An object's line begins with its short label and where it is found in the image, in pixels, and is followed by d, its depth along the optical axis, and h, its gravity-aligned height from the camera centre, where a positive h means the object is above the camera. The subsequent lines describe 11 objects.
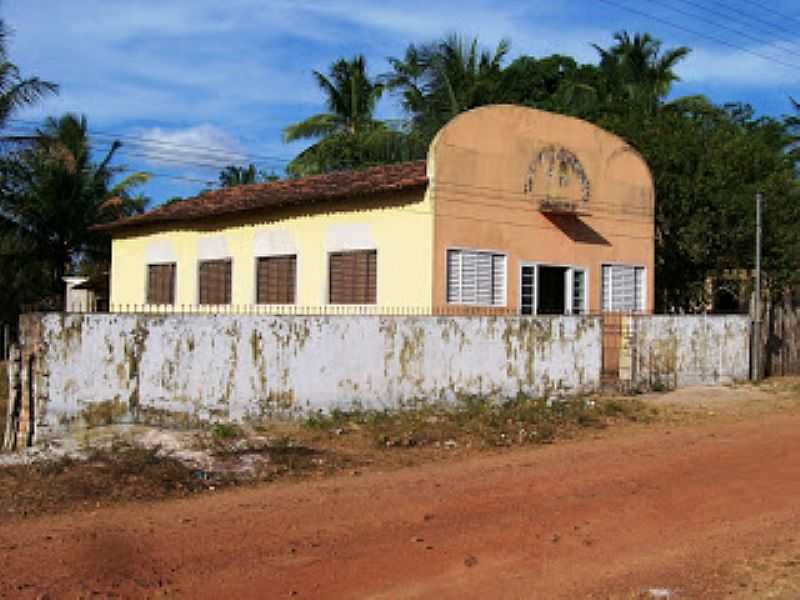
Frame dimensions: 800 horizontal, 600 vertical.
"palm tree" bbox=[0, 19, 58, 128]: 23.03 +5.60
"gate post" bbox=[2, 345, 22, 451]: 9.48 -1.06
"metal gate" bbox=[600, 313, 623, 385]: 14.98 -0.65
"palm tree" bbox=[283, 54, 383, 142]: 34.00 +8.11
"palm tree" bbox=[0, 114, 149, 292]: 28.22 +3.47
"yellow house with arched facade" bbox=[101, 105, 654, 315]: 15.97 +1.60
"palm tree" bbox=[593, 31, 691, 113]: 34.47 +9.80
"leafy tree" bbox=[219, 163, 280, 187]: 43.28 +6.65
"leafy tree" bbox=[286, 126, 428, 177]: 28.33 +5.42
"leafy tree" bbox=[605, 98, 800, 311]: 21.62 +2.72
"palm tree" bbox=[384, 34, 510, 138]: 27.36 +7.25
